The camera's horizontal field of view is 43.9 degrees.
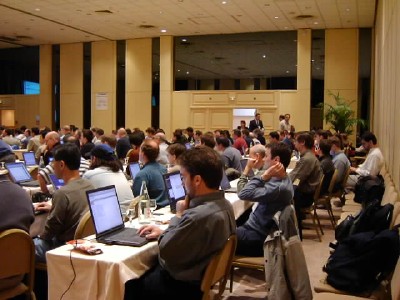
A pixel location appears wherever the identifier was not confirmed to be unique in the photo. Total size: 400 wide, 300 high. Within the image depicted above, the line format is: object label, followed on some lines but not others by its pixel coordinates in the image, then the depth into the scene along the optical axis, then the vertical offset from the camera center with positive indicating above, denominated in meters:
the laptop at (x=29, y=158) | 9.06 -0.64
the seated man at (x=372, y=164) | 7.54 -0.60
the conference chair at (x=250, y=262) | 3.96 -1.11
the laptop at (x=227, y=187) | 5.73 -0.74
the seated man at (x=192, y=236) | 2.87 -0.65
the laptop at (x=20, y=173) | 6.49 -0.67
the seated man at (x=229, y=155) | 7.84 -0.50
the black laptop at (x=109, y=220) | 3.24 -0.67
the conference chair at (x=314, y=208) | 6.69 -1.13
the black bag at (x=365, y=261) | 3.20 -0.90
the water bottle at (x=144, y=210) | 4.00 -0.70
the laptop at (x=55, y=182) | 5.40 -0.64
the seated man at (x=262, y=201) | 4.05 -0.63
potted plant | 14.48 +0.19
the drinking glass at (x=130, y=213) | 3.95 -0.72
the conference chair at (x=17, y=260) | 3.02 -0.86
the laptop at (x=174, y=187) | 4.44 -0.59
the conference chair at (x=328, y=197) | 7.22 -1.08
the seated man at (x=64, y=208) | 3.68 -0.63
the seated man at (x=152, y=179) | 4.86 -0.54
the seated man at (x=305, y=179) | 6.66 -0.74
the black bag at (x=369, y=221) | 3.84 -0.76
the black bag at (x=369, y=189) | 5.55 -0.75
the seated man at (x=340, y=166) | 7.80 -0.66
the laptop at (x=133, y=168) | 6.60 -0.60
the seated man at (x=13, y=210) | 3.18 -0.57
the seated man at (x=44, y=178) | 5.47 -0.60
